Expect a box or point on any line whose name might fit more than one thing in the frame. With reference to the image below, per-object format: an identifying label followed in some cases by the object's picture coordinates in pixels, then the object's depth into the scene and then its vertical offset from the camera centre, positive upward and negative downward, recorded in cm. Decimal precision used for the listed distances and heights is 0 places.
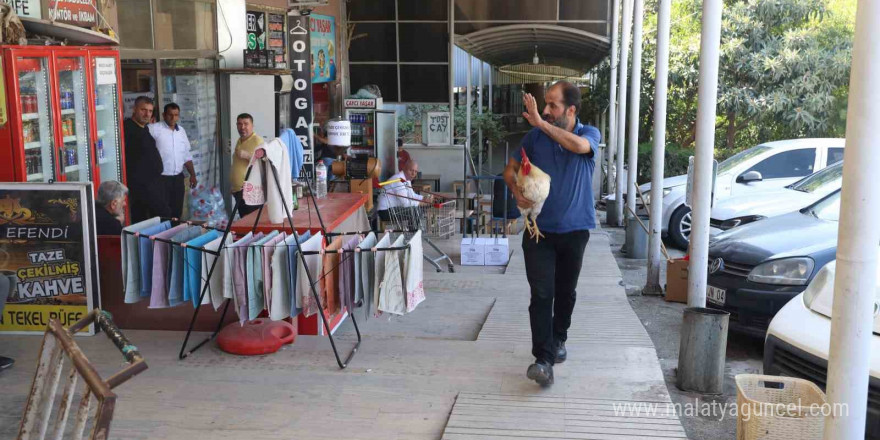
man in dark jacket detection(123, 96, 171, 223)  962 -80
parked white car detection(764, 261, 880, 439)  516 -145
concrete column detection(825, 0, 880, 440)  363 -66
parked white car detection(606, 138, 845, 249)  1261 -114
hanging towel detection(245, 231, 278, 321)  599 -126
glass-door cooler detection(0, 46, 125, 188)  712 -21
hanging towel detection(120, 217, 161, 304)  612 -120
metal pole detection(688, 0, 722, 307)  635 -44
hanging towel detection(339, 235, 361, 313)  600 -127
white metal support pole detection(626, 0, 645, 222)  1111 -21
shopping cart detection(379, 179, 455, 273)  1026 -147
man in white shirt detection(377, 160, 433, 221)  1032 -124
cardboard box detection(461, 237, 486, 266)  1044 -190
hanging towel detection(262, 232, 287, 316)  600 -121
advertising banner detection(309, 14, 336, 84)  1550 +78
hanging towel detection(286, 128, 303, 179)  986 -63
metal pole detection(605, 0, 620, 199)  1534 -42
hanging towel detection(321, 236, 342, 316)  600 -129
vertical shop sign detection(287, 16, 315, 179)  1248 +12
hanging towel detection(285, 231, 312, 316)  599 -124
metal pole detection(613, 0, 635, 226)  1407 -32
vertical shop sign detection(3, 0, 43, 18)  743 +70
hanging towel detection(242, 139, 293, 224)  601 -64
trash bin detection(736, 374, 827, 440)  448 -163
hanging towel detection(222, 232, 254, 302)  596 -120
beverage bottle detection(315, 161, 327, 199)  877 -89
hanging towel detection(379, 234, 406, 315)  584 -128
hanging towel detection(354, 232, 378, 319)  596 -122
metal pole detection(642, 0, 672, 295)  873 -56
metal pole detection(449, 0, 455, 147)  1762 +66
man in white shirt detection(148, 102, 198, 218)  1012 -69
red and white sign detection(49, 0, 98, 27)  780 +71
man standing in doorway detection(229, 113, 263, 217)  947 -65
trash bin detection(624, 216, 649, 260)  1145 -191
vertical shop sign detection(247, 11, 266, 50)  1293 +88
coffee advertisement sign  633 -110
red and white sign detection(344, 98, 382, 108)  1376 -19
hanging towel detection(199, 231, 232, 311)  607 -126
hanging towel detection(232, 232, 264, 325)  600 -127
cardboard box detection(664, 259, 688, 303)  874 -186
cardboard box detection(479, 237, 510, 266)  1044 -186
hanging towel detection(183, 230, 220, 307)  603 -123
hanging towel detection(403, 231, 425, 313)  581 -120
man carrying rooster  538 -68
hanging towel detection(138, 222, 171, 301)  614 -118
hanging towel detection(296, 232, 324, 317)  597 -126
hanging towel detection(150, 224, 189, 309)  609 -125
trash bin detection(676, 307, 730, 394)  589 -170
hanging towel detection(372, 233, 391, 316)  589 -120
